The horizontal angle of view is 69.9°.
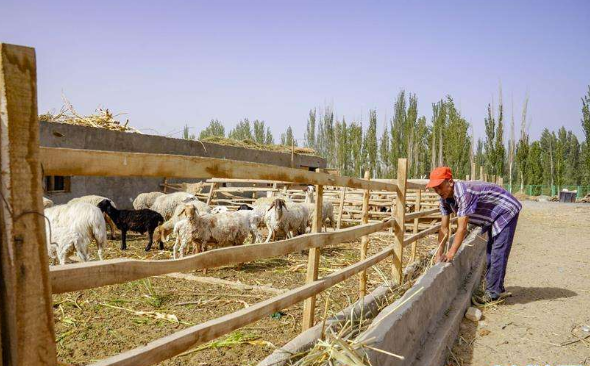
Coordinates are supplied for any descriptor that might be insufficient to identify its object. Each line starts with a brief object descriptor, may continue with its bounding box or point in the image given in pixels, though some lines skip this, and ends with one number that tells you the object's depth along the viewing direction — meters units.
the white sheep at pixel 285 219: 9.39
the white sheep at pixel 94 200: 10.27
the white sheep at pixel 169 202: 12.17
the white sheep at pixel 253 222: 8.70
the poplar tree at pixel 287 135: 54.59
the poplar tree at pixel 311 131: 52.56
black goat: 9.45
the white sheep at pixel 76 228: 6.54
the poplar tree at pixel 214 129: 53.47
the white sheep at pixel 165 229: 8.87
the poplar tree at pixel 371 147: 38.73
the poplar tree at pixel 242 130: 51.06
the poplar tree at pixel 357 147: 38.91
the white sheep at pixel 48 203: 8.08
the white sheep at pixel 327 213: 12.02
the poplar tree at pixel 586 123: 35.84
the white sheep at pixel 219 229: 7.61
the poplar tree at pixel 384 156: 39.42
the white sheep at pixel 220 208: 10.73
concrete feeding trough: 2.69
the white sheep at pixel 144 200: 12.88
